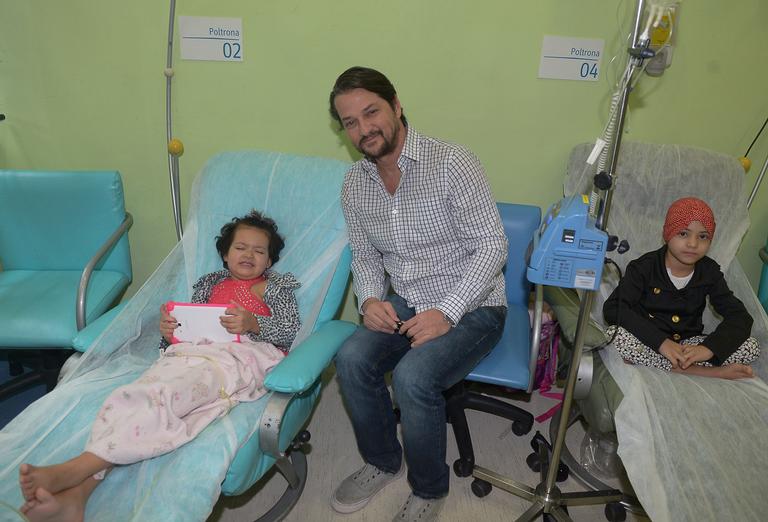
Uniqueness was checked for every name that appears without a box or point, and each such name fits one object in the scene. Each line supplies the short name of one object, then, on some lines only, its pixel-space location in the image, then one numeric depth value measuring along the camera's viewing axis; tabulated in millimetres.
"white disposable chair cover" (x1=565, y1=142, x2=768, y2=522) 1255
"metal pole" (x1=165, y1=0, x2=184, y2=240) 1905
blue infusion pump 1196
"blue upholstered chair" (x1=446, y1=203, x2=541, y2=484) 1633
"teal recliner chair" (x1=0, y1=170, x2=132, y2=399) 1903
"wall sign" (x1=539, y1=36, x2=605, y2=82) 1865
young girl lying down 1155
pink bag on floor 1970
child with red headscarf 1571
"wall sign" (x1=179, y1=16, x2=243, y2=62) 1899
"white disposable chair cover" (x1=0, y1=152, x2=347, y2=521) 1194
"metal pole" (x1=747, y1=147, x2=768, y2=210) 1966
